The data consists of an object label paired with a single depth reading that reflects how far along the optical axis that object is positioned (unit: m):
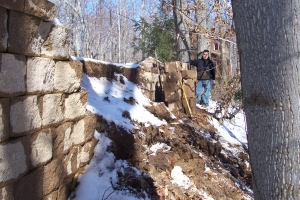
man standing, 8.59
